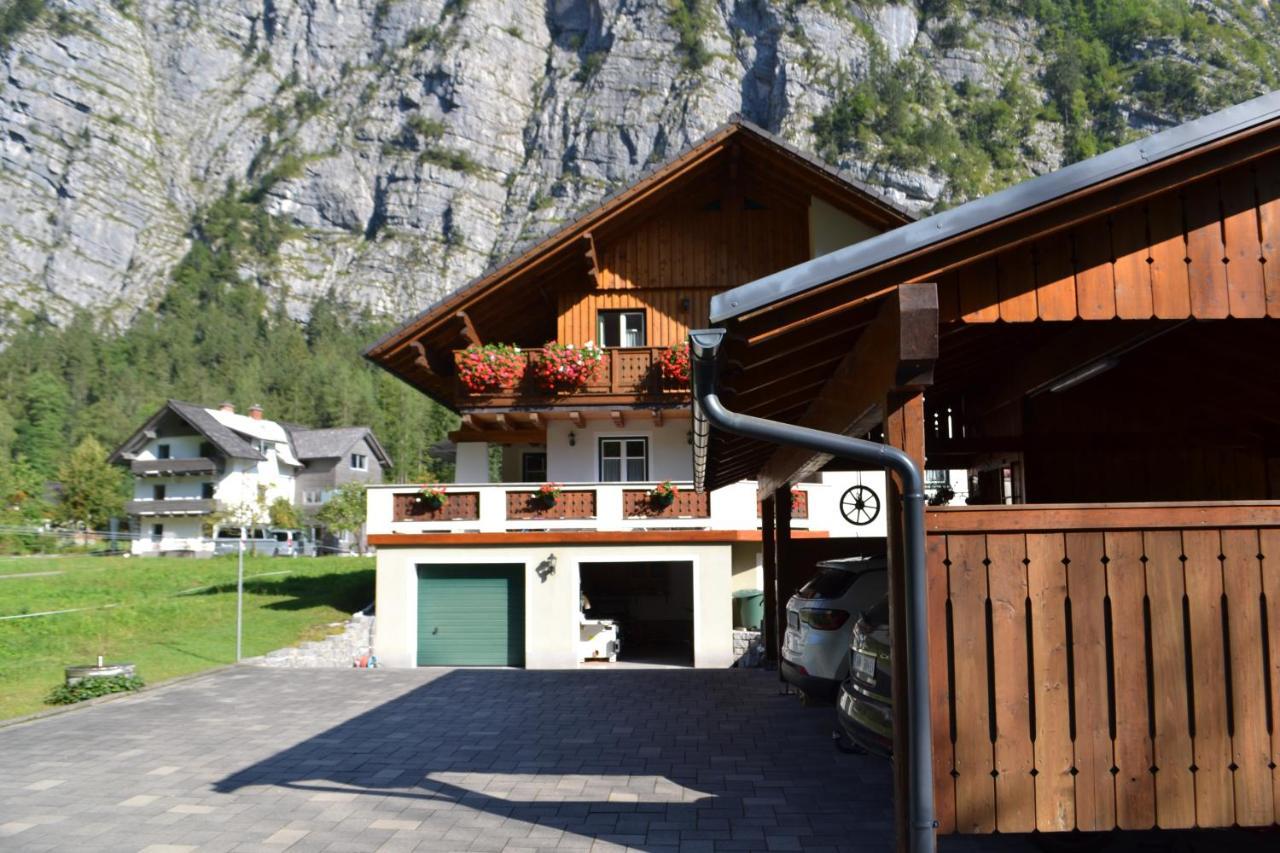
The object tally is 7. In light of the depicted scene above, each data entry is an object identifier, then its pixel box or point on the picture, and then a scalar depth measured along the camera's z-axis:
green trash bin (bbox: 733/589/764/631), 20.39
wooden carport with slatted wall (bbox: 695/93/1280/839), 4.71
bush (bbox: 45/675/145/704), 12.91
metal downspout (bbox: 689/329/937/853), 4.56
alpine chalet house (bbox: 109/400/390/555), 64.94
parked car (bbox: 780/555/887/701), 8.91
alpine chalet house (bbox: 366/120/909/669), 19.55
